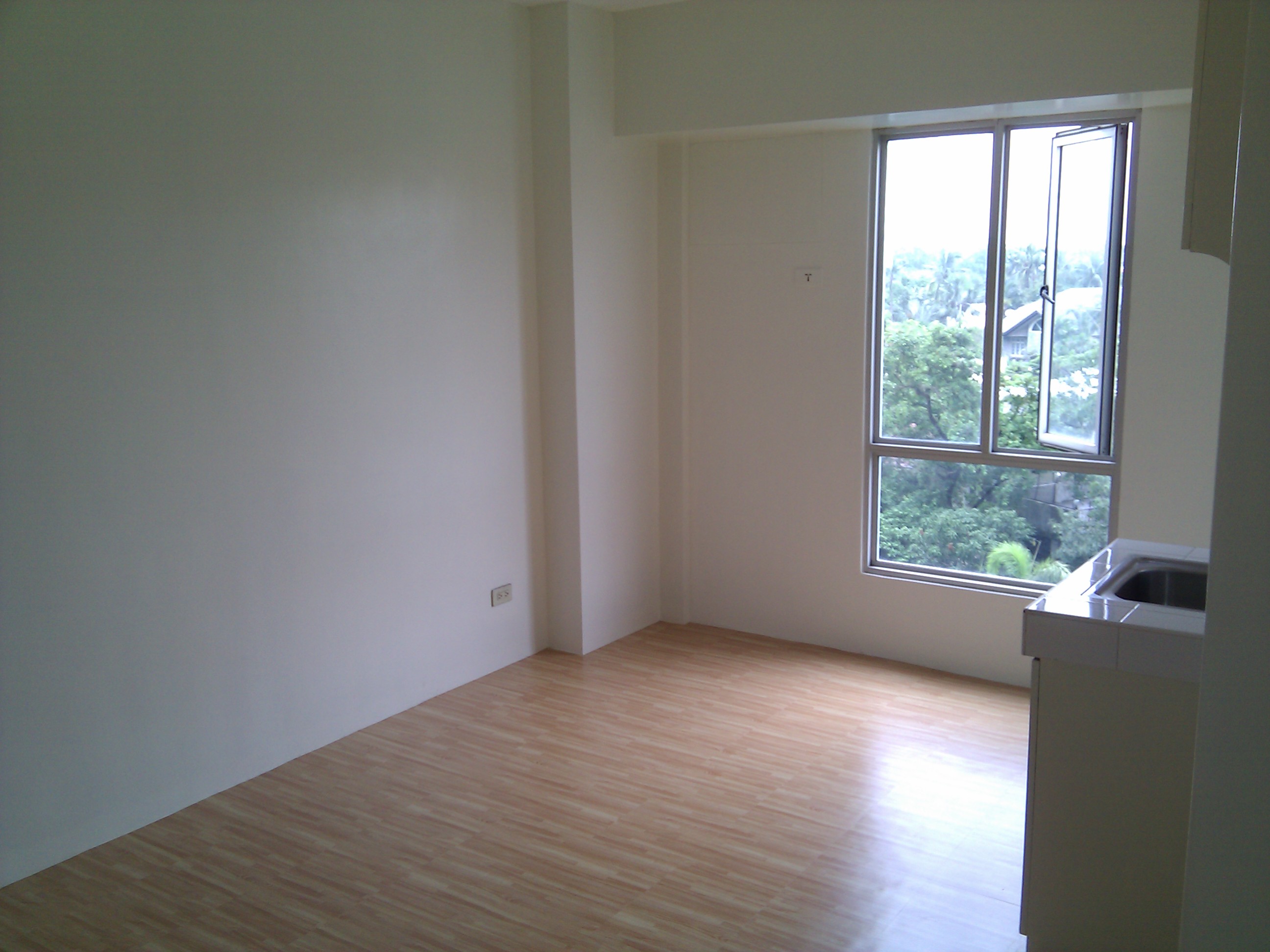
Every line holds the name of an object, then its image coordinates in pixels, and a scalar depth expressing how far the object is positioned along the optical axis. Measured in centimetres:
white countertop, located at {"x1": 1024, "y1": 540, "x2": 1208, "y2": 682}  242
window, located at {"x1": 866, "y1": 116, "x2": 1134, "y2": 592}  434
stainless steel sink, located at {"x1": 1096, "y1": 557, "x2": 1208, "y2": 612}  299
